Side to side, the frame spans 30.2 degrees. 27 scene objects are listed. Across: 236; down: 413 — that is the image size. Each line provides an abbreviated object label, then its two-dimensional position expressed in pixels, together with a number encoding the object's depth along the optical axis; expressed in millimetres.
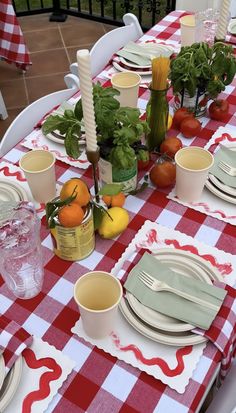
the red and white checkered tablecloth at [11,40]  2527
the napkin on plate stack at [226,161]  1158
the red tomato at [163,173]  1136
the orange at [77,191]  914
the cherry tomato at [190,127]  1294
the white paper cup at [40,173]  1079
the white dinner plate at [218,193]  1114
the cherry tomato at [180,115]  1318
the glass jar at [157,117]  1151
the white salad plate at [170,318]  832
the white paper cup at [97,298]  801
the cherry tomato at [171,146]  1207
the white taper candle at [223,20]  1267
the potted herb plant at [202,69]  1249
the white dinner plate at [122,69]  1571
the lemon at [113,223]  1020
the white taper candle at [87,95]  767
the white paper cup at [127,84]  1329
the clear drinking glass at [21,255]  898
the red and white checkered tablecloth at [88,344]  771
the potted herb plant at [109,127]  965
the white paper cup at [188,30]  1603
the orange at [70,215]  875
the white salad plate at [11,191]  1130
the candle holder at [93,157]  896
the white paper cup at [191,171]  1077
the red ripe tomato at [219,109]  1367
